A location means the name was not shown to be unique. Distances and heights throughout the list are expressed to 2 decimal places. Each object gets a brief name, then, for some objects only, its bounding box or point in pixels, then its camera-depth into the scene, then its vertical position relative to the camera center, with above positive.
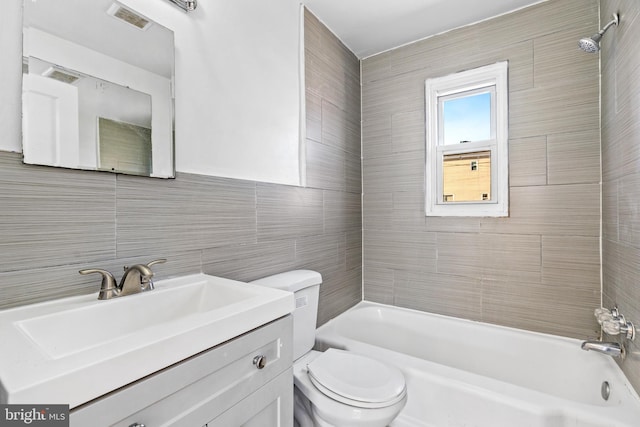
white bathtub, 1.25 -0.87
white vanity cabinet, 0.64 -0.46
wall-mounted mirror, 0.94 +0.45
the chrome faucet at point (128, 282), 1.01 -0.24
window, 2.13 +0.51
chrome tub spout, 1.49 -0.69
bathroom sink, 0.55 -0.30
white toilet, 1.21 -0.76
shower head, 1.51 +0.85
